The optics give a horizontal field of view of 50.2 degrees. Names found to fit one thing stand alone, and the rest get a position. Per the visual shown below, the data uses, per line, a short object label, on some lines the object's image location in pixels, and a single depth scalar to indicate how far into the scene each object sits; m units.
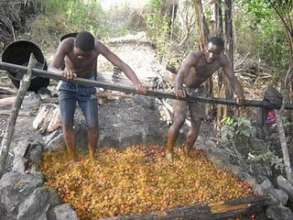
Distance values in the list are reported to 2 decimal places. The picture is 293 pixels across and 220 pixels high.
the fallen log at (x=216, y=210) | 3.56
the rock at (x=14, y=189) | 3.42
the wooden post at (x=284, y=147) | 4.35
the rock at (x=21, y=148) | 4.05
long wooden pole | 3.48
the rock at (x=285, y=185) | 4.33
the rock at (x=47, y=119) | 4.80
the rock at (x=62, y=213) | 3.35
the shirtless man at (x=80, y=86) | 3.78
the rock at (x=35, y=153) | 4.07
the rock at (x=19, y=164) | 3.90
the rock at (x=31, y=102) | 5.59
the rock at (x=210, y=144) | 4.94
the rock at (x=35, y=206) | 3.36
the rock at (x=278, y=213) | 3.99
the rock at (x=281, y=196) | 4.18
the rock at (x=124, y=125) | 4.68
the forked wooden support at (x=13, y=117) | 3.37
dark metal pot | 5.90
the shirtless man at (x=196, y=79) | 4.02
